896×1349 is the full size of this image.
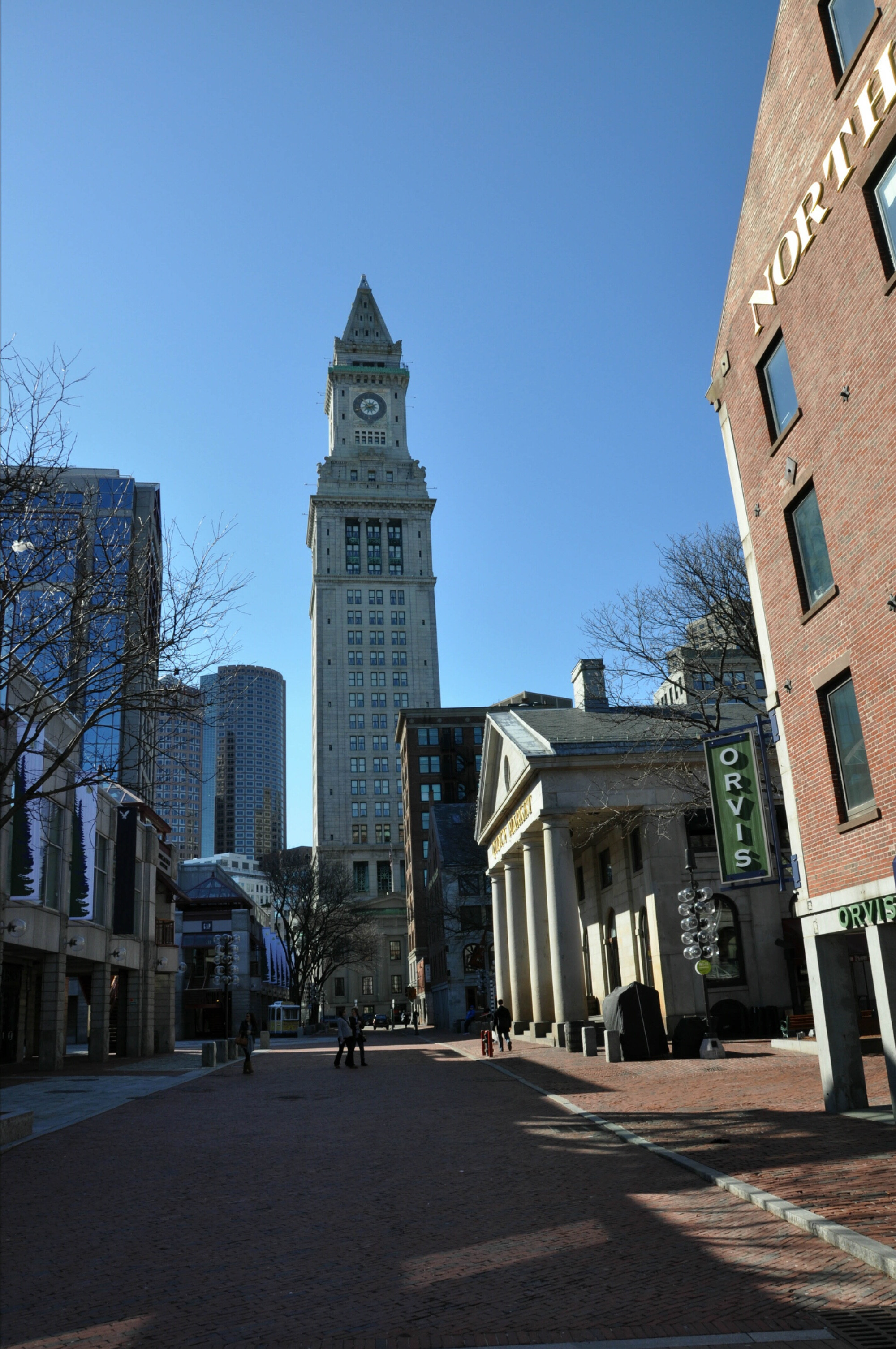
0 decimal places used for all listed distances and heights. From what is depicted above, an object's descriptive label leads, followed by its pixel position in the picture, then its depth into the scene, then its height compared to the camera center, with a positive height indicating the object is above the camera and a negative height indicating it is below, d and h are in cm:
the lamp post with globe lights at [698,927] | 2670 +153
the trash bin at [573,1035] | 3055 -120
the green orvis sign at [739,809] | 1816 +302
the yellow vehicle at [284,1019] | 8225 -76
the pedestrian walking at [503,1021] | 3447 -78
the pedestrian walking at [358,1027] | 3183 -66
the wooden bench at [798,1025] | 2841 -114
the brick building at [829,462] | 1352 +734
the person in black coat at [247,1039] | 3066 -84
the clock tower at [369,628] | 13100 +4925
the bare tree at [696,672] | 2802 +852
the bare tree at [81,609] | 1680 +704
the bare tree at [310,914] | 7381 +665
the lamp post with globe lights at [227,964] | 5116 +233
